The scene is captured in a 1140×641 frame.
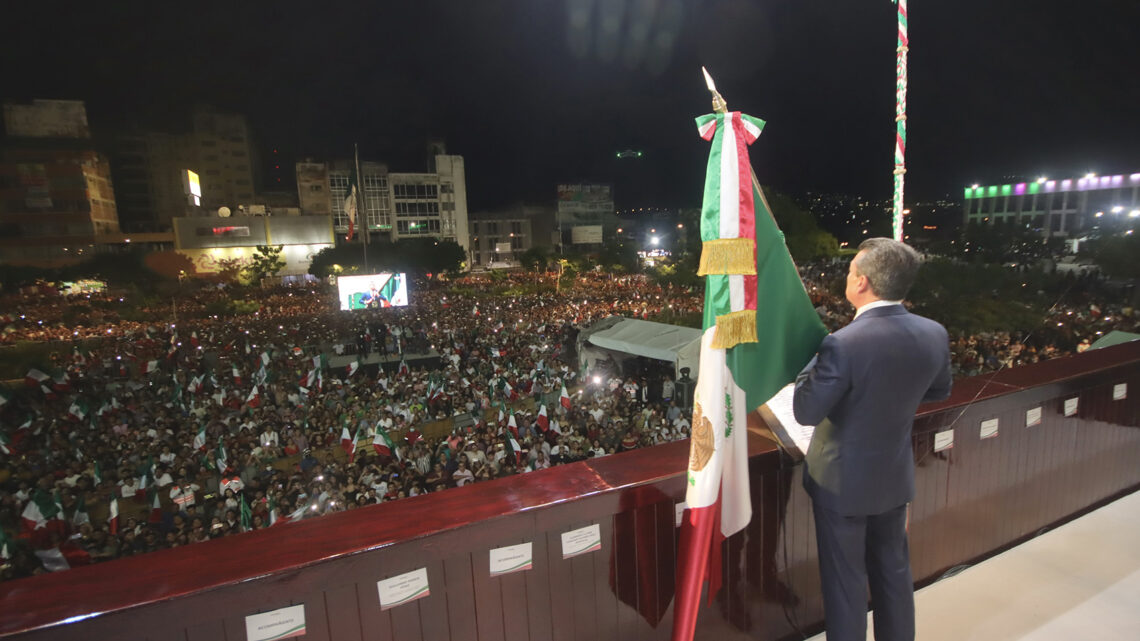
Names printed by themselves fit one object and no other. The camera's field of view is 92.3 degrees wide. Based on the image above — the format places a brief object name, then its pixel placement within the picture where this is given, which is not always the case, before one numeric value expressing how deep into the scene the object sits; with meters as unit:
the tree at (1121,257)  16.25
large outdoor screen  22.98
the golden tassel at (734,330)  1.73
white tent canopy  9.91
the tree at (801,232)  27.08
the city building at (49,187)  46.72
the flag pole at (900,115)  2.30
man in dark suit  1.62
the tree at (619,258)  46.00
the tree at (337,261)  44.66
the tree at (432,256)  44.50
